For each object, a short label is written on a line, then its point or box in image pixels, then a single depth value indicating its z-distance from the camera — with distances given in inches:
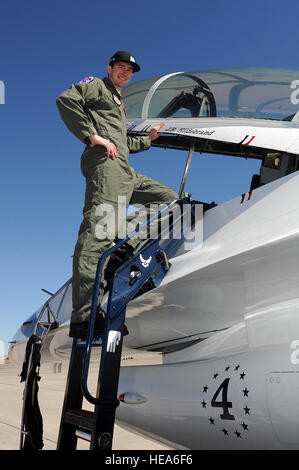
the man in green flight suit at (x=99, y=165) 120.5
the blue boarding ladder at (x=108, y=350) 107.8
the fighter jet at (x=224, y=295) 114.8
